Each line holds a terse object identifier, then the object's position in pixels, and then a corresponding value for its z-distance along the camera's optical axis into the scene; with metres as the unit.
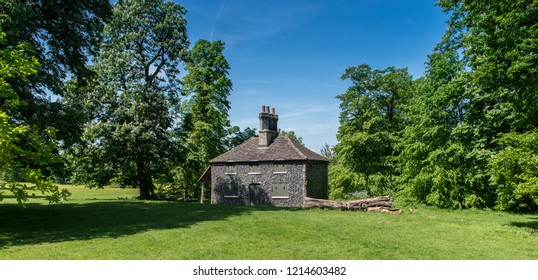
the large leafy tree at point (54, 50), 16.64
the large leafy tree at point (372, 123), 36.41
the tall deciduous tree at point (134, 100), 31.59
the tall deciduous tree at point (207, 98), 40.72
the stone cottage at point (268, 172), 31.30
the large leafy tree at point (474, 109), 15.67
